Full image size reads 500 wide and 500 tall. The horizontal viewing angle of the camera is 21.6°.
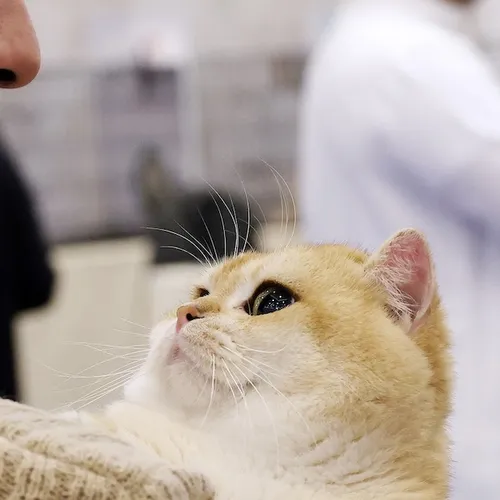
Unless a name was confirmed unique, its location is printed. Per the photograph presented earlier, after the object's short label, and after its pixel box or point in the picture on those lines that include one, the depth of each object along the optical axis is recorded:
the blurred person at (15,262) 1.04
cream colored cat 0.47
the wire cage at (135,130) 2.00
